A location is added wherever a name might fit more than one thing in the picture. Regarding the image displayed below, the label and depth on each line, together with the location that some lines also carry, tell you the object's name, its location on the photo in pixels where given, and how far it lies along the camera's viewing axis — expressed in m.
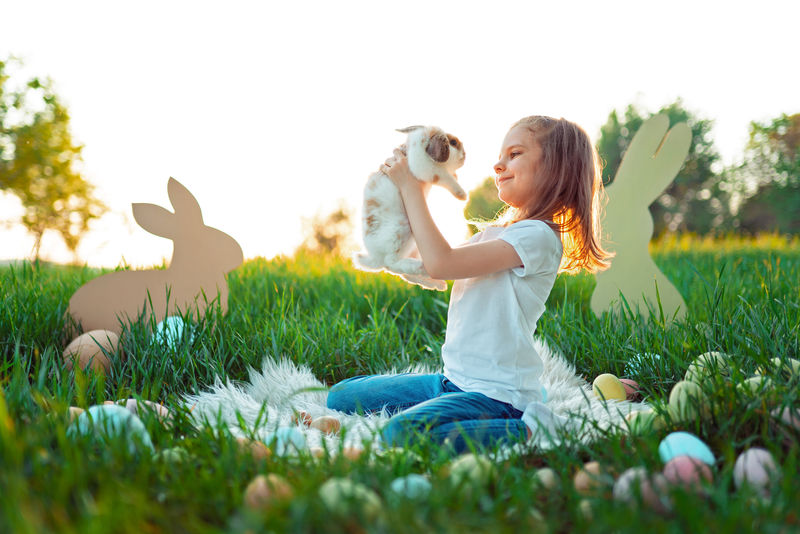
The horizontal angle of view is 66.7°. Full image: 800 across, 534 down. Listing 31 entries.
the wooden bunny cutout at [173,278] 2.72
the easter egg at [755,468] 1.23
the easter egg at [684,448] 1.36
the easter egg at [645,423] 1.53
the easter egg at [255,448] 1.34
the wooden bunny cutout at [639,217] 3.16
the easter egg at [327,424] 1.92
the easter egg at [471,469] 1.17
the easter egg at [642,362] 2.29
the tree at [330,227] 13.58
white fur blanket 1.86
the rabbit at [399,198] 1.88
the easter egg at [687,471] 1.21
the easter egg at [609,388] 2.21
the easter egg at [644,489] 1.12
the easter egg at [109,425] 1.34
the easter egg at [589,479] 1.25
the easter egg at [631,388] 2.27
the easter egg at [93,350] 2.31
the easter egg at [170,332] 2.41
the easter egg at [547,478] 1.27
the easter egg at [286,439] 1.56
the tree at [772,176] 15.17
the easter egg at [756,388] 1.53
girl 1.87
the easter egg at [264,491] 1.07
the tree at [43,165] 11.38
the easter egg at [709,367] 1.67
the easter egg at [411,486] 1.12
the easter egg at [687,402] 1.54
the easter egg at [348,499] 0.98
